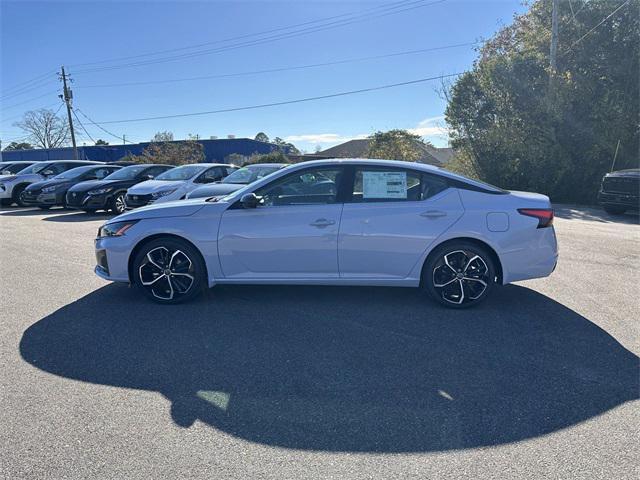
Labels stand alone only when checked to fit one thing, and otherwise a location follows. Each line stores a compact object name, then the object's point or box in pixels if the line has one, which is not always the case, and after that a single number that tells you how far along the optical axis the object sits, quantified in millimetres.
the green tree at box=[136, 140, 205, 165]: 32906
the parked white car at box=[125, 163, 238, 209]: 11133
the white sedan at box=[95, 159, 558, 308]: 4613
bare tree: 77188
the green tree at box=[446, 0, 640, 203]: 17312
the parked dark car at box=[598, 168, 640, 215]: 11812
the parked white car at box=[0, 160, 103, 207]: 15555
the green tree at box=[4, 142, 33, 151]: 79250
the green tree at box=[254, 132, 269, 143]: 76981
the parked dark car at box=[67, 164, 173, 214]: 12758
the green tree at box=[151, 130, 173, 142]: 43681
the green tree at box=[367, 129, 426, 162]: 27250
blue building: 45562
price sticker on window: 4730
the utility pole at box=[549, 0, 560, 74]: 18406
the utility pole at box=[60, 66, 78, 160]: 40094
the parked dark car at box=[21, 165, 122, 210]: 14016
